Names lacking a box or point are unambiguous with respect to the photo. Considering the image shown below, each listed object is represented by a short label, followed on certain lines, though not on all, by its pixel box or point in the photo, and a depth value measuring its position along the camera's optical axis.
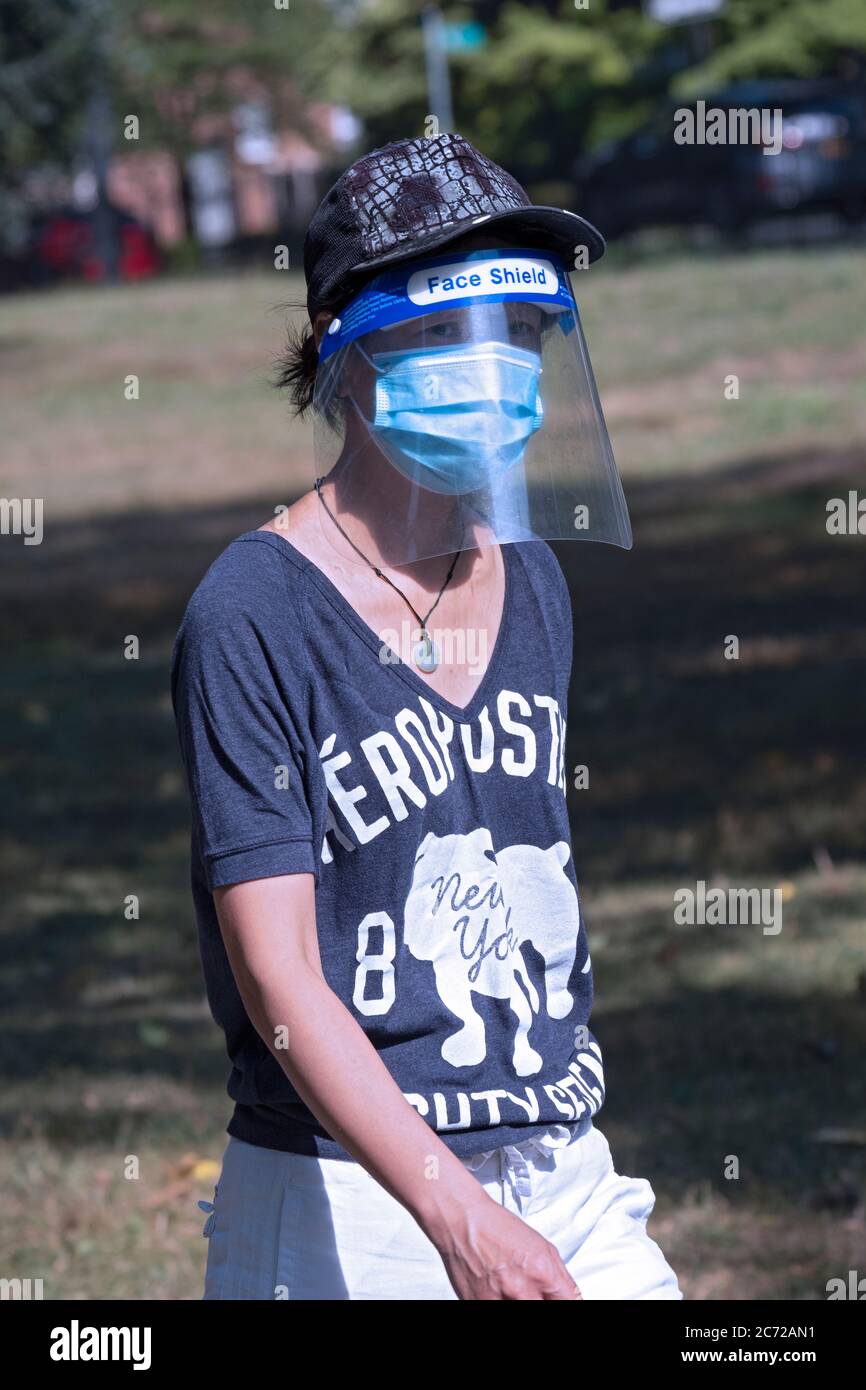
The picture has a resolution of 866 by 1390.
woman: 2.17
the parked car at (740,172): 25.48
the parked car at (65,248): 41.22
